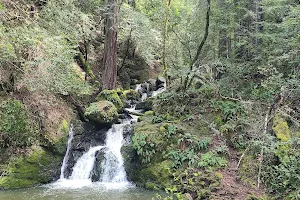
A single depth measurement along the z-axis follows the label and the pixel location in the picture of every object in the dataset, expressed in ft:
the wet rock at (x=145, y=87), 57.77
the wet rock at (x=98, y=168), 30.28
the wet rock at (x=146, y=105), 43.47
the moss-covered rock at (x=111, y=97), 40.91
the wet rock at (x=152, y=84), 58.68
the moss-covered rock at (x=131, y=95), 50.56
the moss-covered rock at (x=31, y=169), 27.00
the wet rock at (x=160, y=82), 58.90
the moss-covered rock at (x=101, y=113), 35.19
